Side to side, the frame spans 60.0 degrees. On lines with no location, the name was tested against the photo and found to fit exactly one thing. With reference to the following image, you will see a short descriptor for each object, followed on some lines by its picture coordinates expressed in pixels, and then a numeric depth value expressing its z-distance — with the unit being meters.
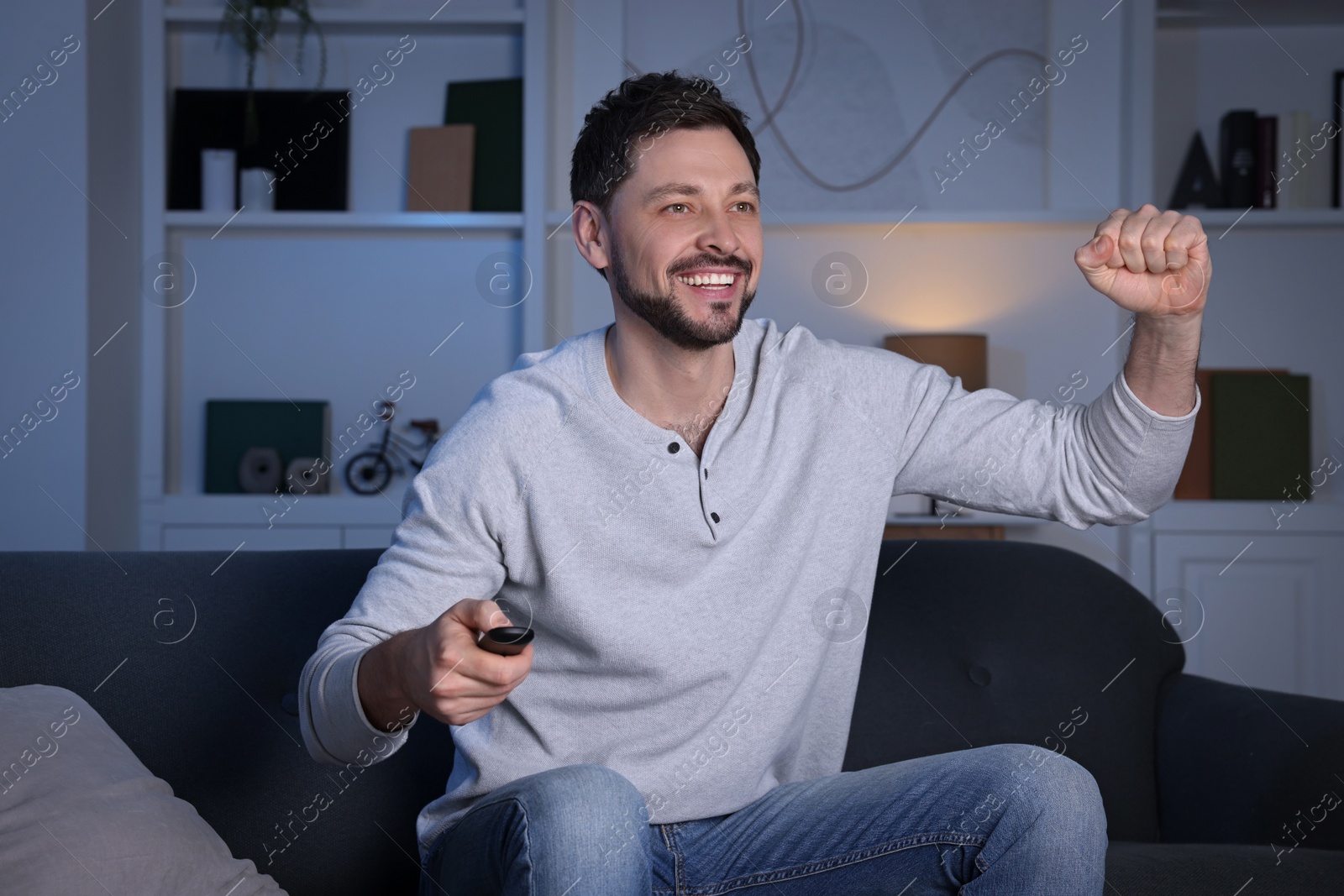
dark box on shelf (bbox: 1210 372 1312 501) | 3.00
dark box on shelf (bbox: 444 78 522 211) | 3.13
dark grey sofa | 1.41
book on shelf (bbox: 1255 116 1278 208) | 3.04
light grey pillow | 1.15
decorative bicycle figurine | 3.12
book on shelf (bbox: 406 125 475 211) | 3.13
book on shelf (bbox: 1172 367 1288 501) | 3.01
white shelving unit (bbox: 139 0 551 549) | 3.03
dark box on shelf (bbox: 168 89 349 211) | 3.17
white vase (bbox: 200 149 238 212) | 3.08
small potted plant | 3.08
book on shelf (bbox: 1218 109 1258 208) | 3.04
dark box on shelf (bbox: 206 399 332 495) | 3.14
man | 1.09
